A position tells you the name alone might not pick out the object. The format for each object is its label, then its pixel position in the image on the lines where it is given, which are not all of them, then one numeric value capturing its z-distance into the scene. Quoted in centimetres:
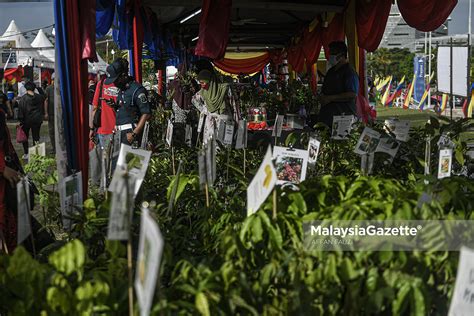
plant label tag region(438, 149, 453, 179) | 293
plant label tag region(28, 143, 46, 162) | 492
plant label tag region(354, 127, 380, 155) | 358
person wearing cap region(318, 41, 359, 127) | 601
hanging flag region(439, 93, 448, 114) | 2271
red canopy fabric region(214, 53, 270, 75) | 1877
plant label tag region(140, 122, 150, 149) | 491
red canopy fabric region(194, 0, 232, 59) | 579
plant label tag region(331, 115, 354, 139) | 458
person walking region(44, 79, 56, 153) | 1062
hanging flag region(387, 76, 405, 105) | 3266
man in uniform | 582
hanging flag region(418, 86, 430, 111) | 2755
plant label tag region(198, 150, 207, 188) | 280
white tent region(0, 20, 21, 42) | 2345
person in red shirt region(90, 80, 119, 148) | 612
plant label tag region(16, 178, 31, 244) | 230
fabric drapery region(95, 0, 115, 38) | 721
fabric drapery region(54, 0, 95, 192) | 382
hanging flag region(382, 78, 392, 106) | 3428
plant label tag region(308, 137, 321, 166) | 347
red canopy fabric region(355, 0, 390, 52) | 692
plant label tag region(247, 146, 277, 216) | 206
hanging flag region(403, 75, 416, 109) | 2990
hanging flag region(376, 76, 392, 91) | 3692
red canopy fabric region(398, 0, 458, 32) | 601
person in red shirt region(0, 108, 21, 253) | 352
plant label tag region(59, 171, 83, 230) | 285
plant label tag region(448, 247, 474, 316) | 154
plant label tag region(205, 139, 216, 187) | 286
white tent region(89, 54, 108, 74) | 2352
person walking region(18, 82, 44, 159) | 1168
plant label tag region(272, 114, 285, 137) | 470
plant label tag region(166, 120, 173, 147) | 481
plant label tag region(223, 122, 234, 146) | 467
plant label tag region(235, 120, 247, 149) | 411
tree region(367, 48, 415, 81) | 6652
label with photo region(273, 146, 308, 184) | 284
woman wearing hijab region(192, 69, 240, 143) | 651
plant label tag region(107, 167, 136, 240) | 176
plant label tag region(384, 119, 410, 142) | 414
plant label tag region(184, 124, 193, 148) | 598
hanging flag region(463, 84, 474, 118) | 1717
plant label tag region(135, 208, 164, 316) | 142
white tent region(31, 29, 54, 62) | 2572
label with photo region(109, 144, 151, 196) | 271
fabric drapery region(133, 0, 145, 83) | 813
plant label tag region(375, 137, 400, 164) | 370
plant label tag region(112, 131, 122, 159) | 384
